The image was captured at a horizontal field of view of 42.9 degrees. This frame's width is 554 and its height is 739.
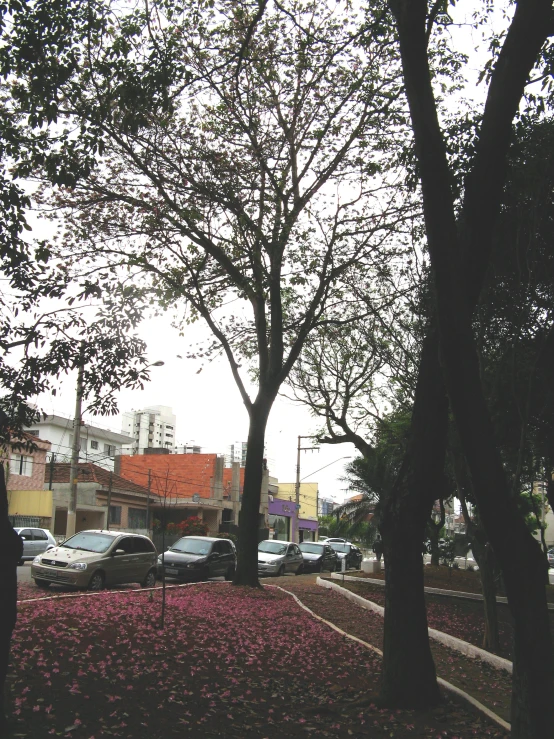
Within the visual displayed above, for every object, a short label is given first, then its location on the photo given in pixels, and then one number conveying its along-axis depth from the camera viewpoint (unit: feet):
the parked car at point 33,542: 85.81
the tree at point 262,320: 51.67
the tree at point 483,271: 17.53
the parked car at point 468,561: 157.69
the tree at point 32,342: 25.22
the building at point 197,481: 163.63
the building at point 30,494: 126.31
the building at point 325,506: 421.46
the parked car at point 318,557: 105.60
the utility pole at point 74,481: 89.86
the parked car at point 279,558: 88.79
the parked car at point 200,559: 69.10
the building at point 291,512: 210.18
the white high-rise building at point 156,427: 319.47
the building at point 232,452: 187.07
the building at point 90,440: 173.47
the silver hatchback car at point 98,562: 52.19
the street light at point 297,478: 159.94
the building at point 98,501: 134.62
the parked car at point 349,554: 126.41
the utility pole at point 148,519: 140.46
